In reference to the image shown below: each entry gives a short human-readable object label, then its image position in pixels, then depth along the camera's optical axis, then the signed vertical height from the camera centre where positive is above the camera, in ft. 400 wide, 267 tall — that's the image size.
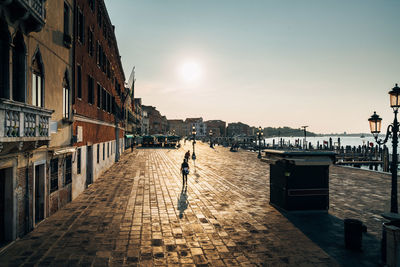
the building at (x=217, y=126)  585.22 +18.46
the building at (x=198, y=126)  597.93 +18.37
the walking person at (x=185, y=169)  50.53 -7.06
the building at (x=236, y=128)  612.70 +14.24
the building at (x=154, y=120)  373.63 +20.75
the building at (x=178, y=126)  586.86 +17.78
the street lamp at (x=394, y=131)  24.89 +0.33
